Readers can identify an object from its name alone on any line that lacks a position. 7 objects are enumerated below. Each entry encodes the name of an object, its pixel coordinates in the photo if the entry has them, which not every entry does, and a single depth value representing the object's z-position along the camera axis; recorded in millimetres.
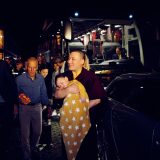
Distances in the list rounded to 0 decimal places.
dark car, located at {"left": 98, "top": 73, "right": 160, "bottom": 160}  2253
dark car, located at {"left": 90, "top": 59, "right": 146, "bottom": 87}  8153
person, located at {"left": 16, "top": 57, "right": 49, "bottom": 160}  4168
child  2749
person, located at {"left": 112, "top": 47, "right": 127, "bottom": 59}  13316
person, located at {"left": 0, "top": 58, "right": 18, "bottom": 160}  3845
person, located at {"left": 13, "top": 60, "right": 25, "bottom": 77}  8251
